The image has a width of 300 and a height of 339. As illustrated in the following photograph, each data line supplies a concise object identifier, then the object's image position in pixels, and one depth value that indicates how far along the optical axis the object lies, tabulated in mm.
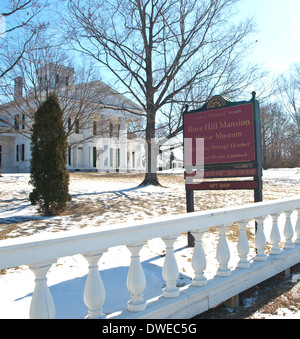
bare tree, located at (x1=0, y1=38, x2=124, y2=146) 15102
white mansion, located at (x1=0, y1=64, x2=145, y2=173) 15938
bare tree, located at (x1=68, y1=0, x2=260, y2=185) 16188
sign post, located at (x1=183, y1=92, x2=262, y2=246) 5043
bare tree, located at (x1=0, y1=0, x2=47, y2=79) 8634
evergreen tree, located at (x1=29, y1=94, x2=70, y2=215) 8117
